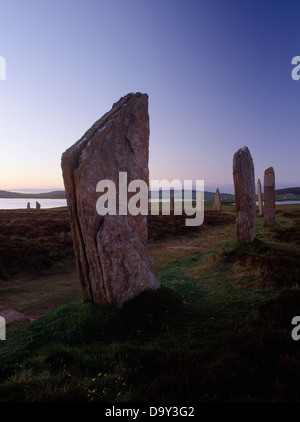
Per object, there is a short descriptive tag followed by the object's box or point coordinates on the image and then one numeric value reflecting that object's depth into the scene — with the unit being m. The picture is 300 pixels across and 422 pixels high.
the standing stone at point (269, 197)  19.17
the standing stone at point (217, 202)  37.07
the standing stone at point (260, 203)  25.78
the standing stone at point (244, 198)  11.48
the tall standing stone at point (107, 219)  5.68
